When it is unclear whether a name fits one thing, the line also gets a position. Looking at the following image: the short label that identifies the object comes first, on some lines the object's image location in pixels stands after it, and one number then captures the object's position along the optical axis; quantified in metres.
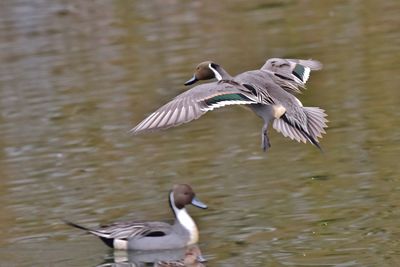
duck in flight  15.87
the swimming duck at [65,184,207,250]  18.16
